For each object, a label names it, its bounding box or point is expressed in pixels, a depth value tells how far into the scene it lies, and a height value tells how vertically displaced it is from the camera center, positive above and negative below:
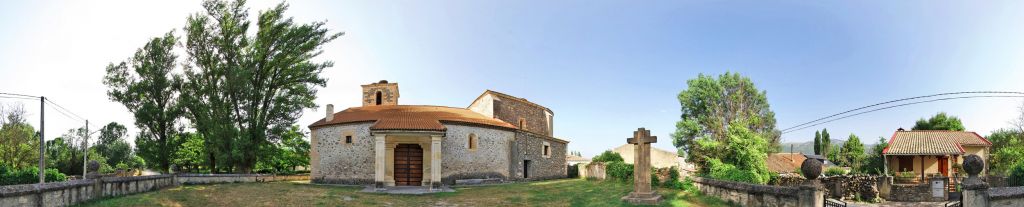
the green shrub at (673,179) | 23.41 -2.03
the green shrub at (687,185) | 21.82 -2.17
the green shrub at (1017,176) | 25.58 -2.14
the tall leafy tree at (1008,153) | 34.78 -1.56
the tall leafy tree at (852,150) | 64.81 -2.60
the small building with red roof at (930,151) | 38.78 -1.54
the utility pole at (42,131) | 31.01 -0.14
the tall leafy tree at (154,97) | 36.31 +1.95
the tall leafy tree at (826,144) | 85.60 -2.41
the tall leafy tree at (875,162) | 44.03 -2.66
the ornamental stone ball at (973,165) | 11.02 -0.70
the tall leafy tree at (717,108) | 41.56 +1.45
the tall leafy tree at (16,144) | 48.09 -1.32
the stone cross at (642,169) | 17.72 -1.26
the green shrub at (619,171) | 27.83 -2.14
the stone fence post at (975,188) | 10.90 -1.12
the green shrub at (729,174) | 24.17 -1.93
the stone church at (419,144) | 27.56 -0.85
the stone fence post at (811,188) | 12.05 -1.26
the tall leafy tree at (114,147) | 76.44 -2.55
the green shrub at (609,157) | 42.56 -2.12
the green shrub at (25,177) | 33.97 -2.84
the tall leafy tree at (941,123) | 60.28 +0.45
